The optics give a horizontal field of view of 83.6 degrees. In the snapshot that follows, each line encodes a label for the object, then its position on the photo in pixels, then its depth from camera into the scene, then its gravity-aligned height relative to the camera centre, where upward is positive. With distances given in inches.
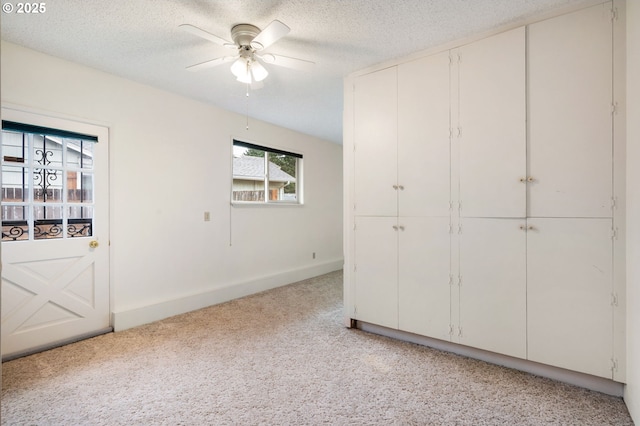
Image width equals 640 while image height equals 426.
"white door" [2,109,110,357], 113.4 -7.7
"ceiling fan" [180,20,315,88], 95.8 +46.1
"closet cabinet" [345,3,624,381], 93.2 +4.6
